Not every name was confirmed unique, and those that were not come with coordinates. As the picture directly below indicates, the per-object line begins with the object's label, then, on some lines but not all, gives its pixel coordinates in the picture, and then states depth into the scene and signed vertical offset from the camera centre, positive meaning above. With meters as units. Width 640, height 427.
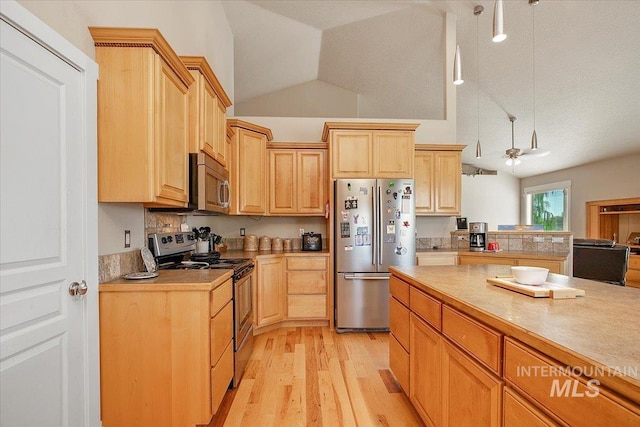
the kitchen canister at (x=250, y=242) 3.97 -0.35
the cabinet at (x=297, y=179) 3.95 +0.46
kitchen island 0.75 -0.44
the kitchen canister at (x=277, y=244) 4.02 -0.38
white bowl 1.47 -0.30
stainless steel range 2.30 -0.41
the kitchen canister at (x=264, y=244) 4.02 -0.38
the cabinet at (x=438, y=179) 4.17 +0.47
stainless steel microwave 2.29 +0.25
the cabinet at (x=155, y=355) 1.69 -0.76
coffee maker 4.08 -0.31
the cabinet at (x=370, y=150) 3.60 +0.76
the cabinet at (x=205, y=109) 2.31 +0.86
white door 1.18 -0.05
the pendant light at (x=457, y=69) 2.44 +1.15
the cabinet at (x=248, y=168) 3.54 +0.55
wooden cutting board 1.33 -0.34
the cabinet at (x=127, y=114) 1.71 +0.57
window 8.17 +0.25
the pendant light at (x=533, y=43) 3.51 +2.21
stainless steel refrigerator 3.50 -0.36
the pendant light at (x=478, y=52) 3.82 +2.35
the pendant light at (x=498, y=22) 1.88 +1.18
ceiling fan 5.07 +1.00
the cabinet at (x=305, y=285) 3.62 -0.82
